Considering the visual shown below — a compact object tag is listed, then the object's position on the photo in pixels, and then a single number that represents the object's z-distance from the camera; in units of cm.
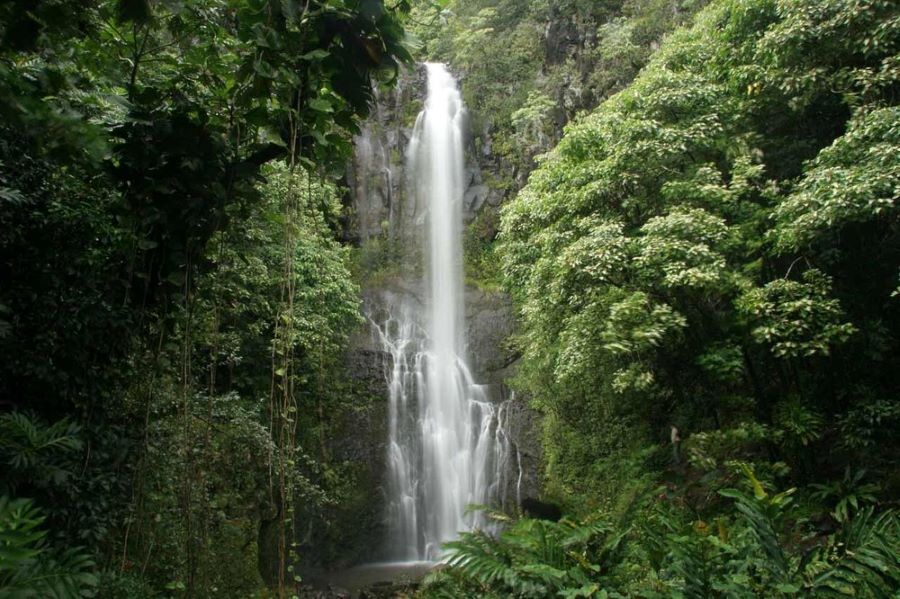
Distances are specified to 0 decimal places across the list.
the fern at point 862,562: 356
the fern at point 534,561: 411
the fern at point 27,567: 165
